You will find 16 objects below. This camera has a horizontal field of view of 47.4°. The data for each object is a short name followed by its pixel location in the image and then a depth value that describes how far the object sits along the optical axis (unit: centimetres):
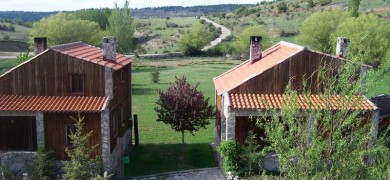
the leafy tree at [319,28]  6481
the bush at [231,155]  2034
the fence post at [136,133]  2744
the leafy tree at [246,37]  7656
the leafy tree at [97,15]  10204
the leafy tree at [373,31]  5078
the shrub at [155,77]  5534
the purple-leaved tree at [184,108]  2342
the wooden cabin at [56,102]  2067
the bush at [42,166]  1911
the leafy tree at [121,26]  7431
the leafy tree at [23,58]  3874
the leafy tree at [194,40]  8838
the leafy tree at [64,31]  5753
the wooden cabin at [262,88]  2061
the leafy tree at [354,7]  6808
